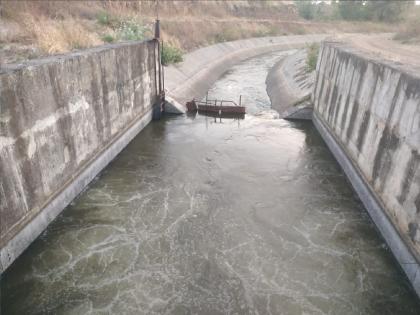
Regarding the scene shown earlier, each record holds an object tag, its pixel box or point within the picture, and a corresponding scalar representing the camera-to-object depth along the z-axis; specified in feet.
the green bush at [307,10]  323.37
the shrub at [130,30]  97.09
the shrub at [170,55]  106.72
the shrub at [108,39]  88.94
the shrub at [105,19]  105.81
